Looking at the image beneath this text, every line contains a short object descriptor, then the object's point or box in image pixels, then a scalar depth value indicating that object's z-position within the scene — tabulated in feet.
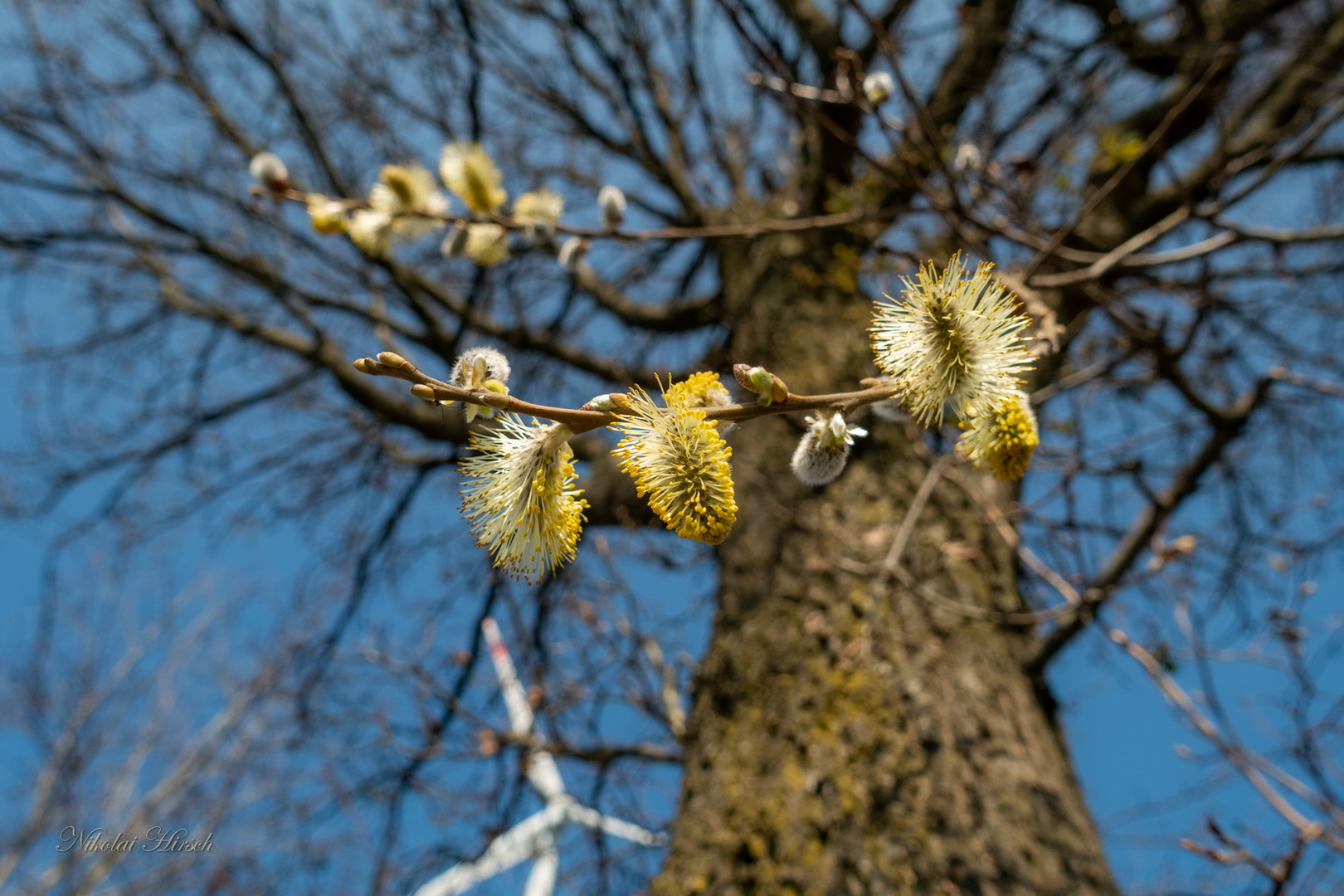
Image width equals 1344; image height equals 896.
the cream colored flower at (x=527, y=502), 0.92
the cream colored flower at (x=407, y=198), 1.60
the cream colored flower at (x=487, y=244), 1.68
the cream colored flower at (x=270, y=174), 1.74
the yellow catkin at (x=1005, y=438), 0.94
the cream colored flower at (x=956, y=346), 0.92
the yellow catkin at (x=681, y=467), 0.89
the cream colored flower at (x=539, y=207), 1.74
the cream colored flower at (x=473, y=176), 1.53
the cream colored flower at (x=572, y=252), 1.64
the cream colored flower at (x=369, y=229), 1.64
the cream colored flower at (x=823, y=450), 0.94
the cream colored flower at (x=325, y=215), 1.51
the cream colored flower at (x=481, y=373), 0.90
